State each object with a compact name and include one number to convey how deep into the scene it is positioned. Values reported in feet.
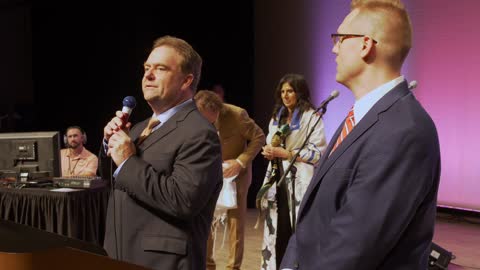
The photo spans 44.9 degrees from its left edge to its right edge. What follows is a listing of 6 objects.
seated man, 16.52
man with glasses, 4.04
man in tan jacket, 14.42
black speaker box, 14.29
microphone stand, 11.94
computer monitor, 11.25
